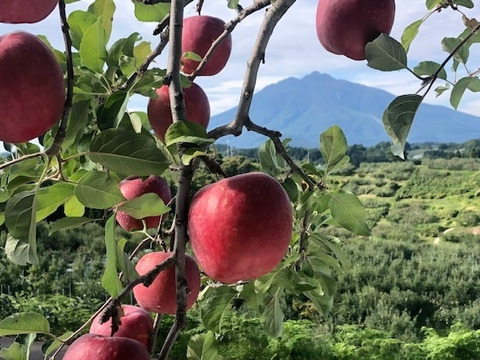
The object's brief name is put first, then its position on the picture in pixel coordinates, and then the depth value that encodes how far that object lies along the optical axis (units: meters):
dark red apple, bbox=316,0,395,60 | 0.52
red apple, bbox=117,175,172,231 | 0.66
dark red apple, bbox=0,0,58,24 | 0.37
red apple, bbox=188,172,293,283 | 0.43
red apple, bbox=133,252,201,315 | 0.54
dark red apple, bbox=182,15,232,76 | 0.69
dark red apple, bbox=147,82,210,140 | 0.57
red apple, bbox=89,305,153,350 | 0.52
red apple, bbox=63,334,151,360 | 0.42
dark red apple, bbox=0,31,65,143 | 0.38
